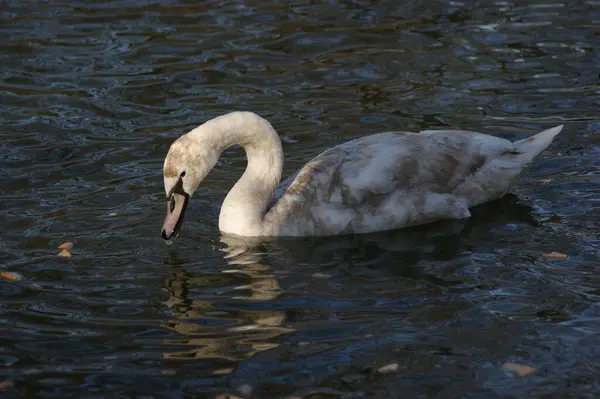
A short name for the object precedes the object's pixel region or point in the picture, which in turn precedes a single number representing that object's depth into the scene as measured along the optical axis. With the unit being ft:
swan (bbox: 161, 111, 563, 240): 63.00
